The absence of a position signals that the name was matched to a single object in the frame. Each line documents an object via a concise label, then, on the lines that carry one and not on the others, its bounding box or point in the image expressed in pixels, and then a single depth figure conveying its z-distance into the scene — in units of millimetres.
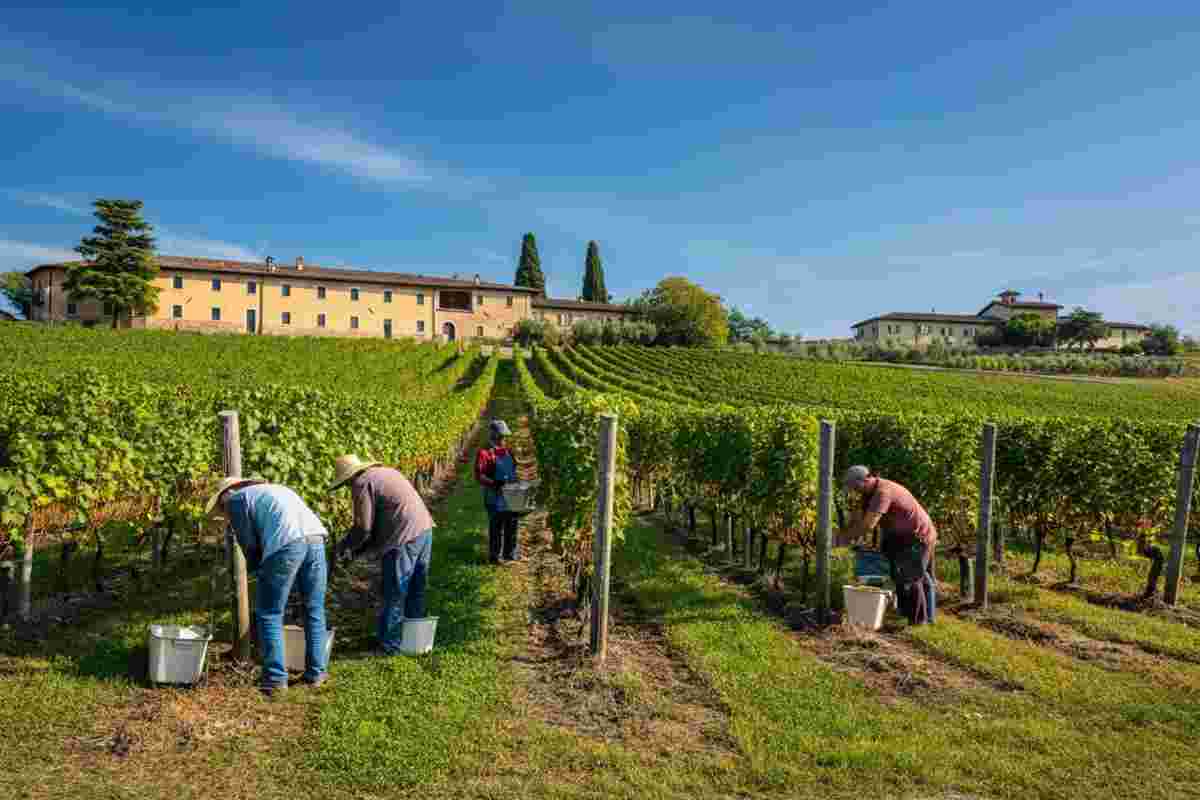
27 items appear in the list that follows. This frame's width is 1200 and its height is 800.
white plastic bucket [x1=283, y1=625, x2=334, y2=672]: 5770
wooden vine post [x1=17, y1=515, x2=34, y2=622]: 6500
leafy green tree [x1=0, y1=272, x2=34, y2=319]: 84625
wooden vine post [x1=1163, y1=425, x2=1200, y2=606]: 7863
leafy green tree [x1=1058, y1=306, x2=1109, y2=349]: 93125
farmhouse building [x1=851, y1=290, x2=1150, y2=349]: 104875
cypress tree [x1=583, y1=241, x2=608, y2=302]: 102000
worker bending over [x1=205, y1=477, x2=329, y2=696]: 5402
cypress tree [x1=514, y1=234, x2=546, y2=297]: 97562
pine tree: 61625
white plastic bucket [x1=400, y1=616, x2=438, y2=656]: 6188
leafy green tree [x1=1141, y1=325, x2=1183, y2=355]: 87000
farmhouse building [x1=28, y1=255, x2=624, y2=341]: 67812
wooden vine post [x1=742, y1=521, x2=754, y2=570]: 9572
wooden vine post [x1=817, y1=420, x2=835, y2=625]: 7238
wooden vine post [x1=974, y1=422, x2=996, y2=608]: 7898
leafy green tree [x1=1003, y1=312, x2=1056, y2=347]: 90000
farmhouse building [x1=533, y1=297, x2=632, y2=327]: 87625
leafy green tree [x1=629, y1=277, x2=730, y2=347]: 83688
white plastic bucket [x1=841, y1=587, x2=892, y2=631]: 7055
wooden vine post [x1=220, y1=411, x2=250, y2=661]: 5832
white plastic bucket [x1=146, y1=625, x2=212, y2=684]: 5430
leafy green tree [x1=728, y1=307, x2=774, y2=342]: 113688
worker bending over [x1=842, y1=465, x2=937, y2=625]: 7125
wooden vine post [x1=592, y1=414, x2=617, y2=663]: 6258
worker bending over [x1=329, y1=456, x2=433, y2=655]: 6160
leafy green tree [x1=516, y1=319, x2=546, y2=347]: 76312
